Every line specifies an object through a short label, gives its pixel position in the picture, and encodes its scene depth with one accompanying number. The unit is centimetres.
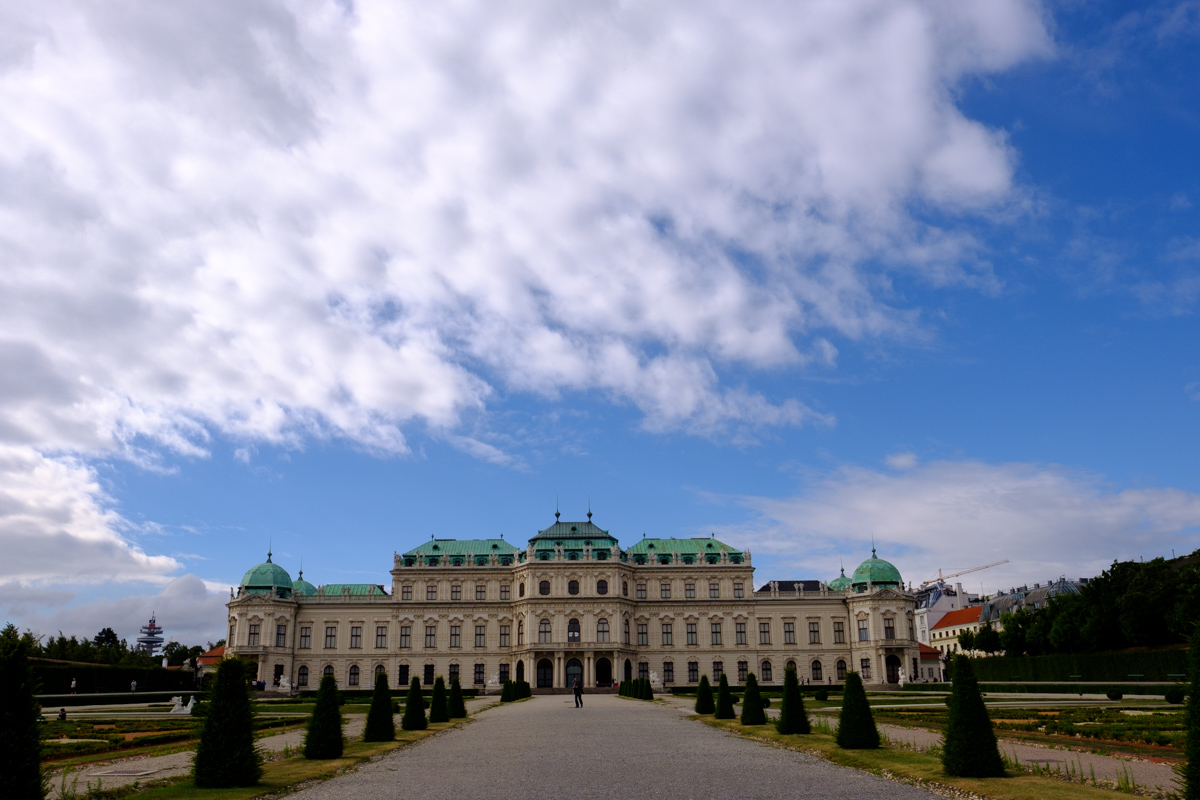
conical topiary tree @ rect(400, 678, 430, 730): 3203
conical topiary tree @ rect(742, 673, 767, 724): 3141
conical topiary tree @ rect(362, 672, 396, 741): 2738
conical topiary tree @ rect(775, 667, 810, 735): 2739
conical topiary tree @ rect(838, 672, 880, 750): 2295
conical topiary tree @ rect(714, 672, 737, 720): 3519
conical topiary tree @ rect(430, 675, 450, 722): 3663
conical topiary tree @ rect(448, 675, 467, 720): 4000
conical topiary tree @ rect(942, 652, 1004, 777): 1741
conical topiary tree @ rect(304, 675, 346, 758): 2234
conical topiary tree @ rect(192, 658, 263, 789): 1762
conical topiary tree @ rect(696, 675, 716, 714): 3916
